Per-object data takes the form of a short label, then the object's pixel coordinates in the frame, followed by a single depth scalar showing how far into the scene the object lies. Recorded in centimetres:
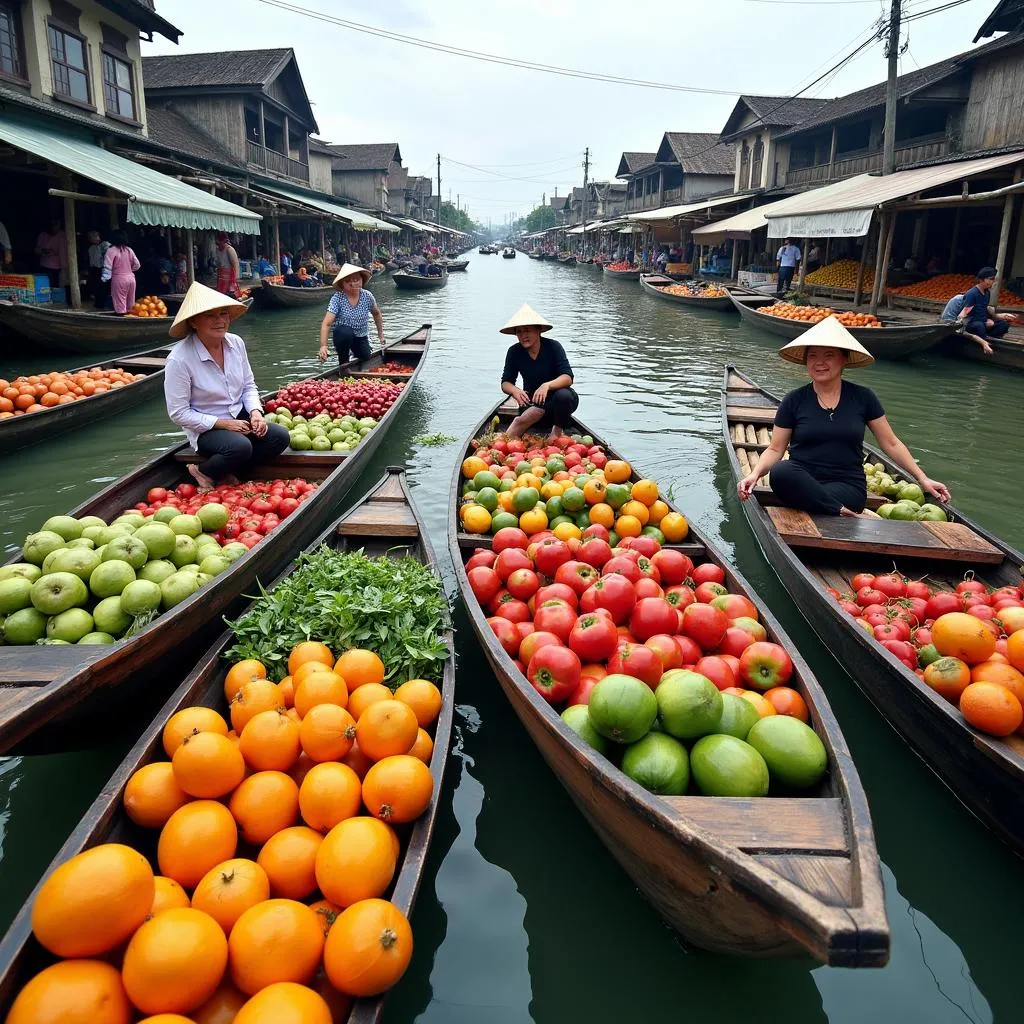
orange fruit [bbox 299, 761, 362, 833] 208
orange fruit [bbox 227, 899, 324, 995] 166
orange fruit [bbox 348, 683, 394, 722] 246
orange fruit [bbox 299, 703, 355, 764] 224
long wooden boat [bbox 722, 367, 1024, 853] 251
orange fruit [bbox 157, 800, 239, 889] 193
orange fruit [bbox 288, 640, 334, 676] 275
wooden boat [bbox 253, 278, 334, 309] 1841
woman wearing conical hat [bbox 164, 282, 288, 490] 487
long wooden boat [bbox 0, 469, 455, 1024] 162
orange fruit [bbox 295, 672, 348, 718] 242
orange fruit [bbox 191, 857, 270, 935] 180
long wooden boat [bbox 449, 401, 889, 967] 146
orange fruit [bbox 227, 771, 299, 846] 208
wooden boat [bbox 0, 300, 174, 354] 945
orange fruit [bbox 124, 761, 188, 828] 207
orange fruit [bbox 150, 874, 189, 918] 177
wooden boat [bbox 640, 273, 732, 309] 2097
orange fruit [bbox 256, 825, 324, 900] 195
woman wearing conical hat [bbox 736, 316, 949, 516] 447
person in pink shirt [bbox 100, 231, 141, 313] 1181
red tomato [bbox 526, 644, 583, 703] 252
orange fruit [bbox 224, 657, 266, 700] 267
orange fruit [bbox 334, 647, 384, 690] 264
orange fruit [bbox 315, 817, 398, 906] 186
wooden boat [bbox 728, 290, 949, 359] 1175
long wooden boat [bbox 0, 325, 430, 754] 235
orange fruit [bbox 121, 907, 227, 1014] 155
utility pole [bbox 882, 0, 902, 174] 1445
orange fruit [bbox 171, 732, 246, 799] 205
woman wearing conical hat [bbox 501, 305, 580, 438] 638
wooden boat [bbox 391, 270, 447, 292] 2592
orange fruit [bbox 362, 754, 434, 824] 207
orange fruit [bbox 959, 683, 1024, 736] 246
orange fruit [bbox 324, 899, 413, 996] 166
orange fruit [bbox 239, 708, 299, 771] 222
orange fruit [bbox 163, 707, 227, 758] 229
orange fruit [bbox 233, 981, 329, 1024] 151
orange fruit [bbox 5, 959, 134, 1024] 150
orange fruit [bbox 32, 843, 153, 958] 158
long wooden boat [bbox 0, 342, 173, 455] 682
